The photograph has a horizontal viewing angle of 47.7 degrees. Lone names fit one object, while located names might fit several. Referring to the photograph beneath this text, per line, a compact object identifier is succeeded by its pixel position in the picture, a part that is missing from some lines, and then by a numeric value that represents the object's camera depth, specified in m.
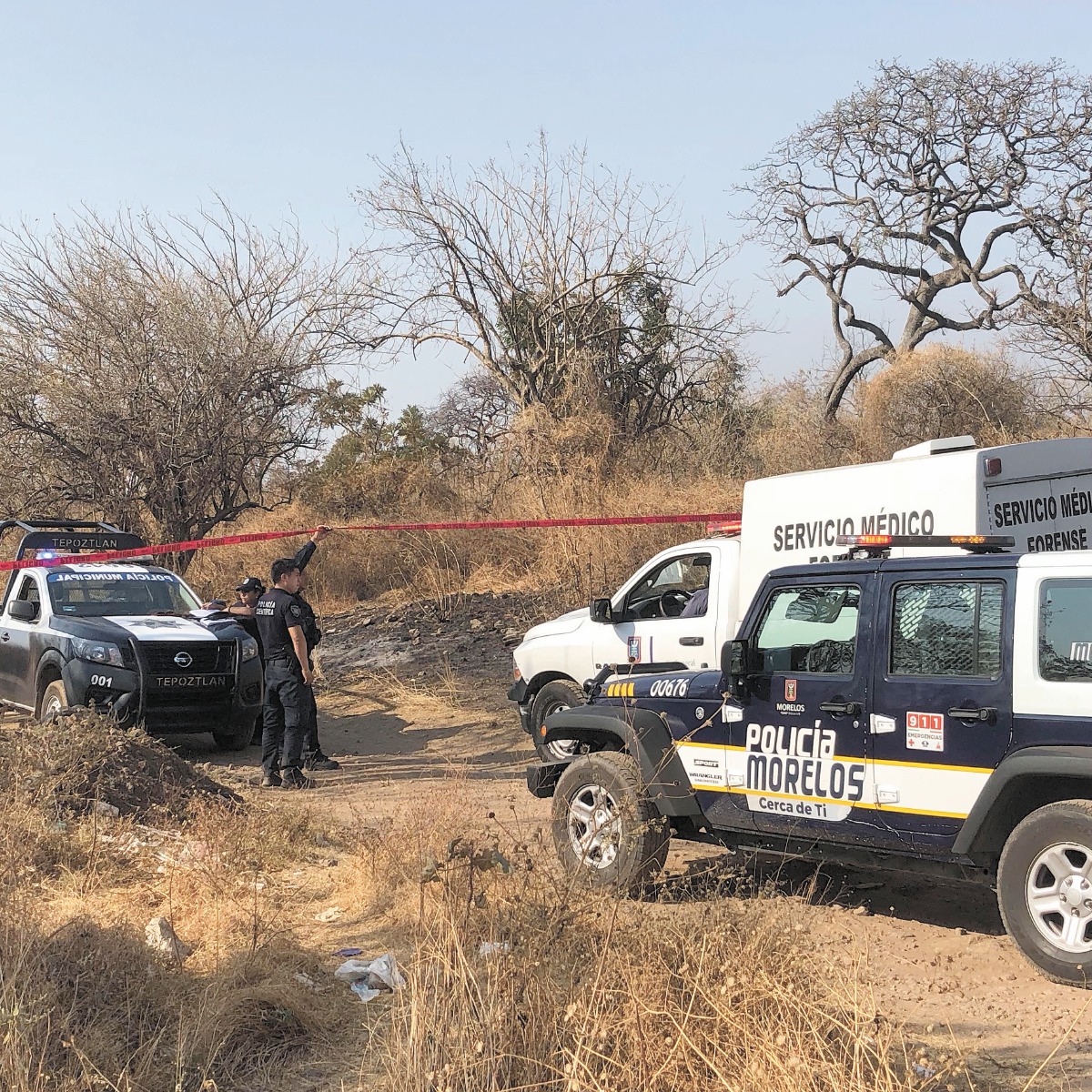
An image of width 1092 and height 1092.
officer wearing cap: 12.03
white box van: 7.95
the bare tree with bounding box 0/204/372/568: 18.05
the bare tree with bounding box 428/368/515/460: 25.92
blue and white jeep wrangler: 4.97
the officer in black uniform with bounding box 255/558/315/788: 9.77
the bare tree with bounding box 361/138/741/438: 22.91
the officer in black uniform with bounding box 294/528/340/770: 9.94
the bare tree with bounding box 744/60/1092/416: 26.31
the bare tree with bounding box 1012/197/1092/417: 18.83
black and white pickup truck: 10.63
